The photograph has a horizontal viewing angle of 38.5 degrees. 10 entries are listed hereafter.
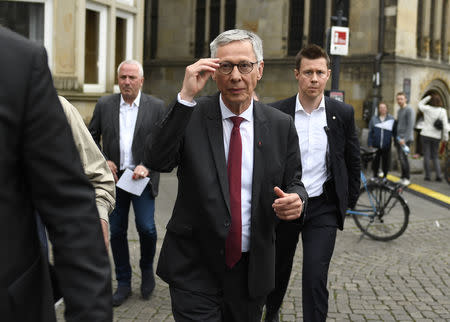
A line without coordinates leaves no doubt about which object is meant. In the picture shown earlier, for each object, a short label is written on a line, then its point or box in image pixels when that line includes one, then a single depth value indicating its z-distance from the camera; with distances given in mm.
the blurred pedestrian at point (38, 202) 1563
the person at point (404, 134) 14336
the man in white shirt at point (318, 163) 4359
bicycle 8242
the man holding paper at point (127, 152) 5445
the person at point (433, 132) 15328
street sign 11852
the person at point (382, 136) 13891
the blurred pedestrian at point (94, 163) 2984
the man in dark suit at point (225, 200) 2982
